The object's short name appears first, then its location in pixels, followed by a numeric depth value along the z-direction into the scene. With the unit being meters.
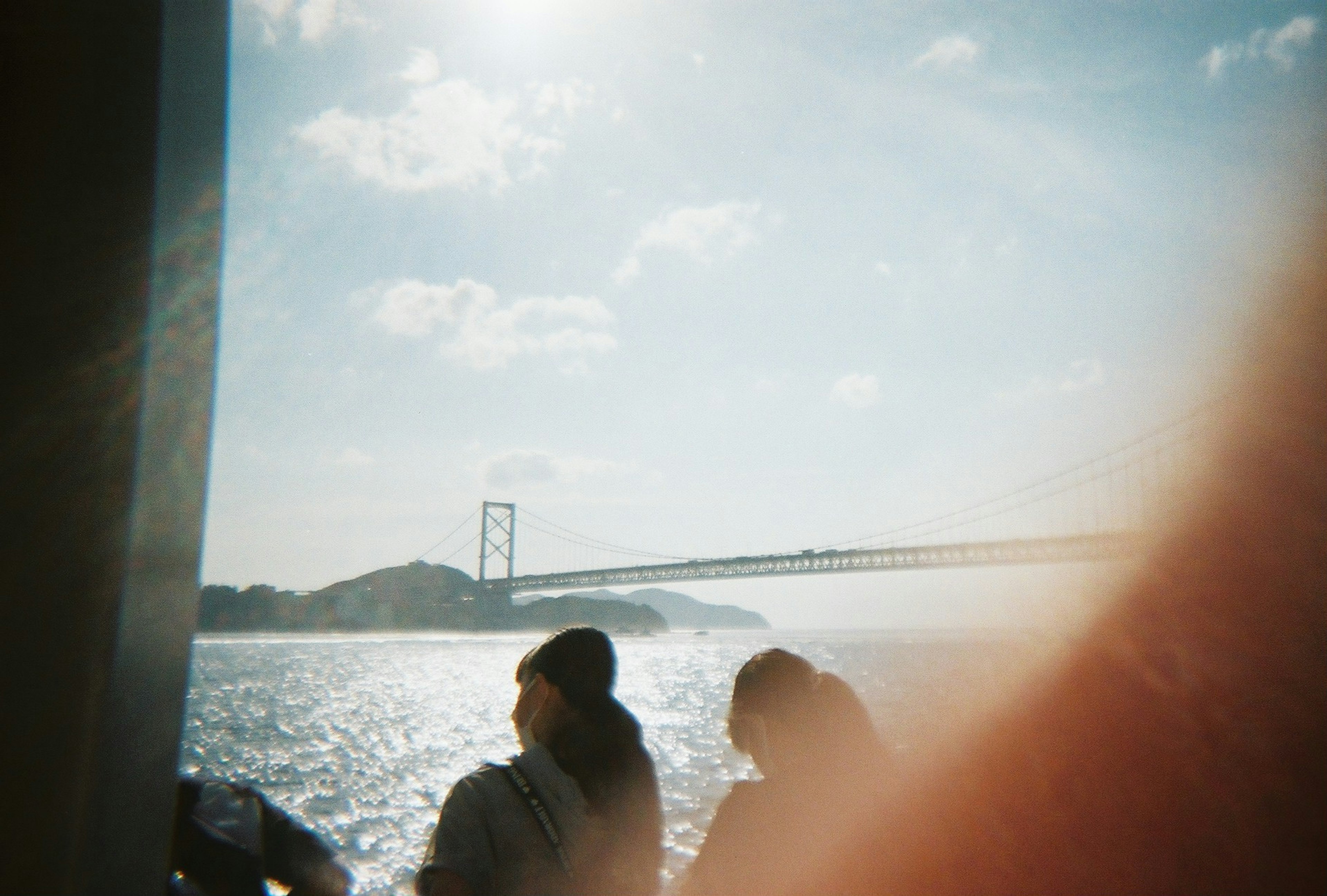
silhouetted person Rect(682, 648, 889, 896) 1.44
